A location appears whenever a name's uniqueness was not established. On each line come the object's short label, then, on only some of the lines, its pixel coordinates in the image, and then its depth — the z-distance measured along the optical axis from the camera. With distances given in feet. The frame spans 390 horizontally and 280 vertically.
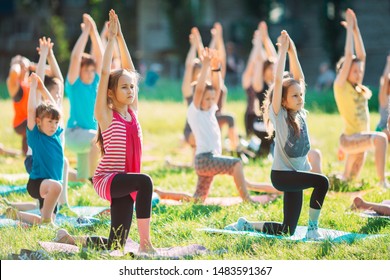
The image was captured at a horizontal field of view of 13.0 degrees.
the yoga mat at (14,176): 61.02
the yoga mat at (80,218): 43.52
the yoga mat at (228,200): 50.55
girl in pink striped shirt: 35.41
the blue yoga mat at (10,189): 54.79
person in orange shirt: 69.72
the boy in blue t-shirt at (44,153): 43.68
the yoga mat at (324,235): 39.08
